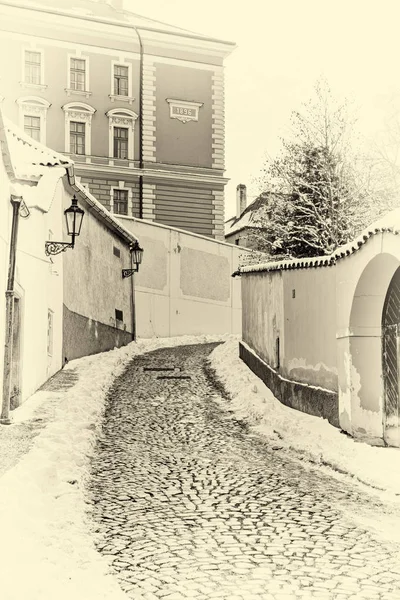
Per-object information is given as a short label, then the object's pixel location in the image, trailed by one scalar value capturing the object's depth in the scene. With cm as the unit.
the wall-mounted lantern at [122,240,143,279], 2314
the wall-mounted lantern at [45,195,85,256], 1420
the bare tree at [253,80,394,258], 2541
